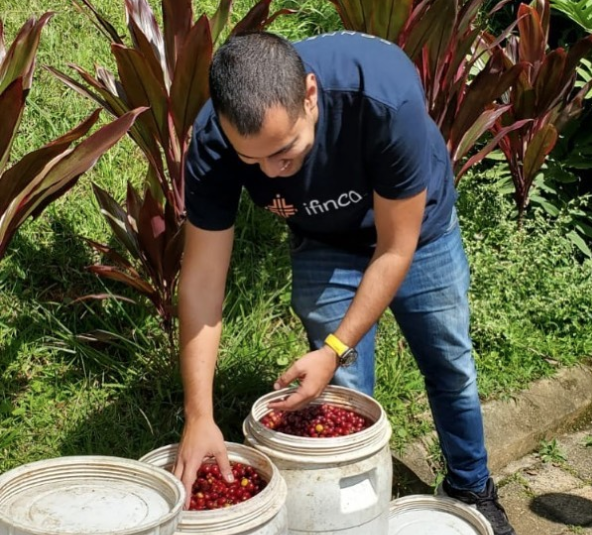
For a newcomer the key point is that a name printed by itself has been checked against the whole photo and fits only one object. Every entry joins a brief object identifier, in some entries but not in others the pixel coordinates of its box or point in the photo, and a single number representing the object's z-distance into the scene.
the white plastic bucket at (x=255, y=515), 2.39
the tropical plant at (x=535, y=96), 5.03
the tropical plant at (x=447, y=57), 4.26
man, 2.41
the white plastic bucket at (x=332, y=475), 2.70
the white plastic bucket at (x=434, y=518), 3.28
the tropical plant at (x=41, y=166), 2.99
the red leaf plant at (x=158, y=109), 3.53
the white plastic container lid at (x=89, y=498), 2.19
